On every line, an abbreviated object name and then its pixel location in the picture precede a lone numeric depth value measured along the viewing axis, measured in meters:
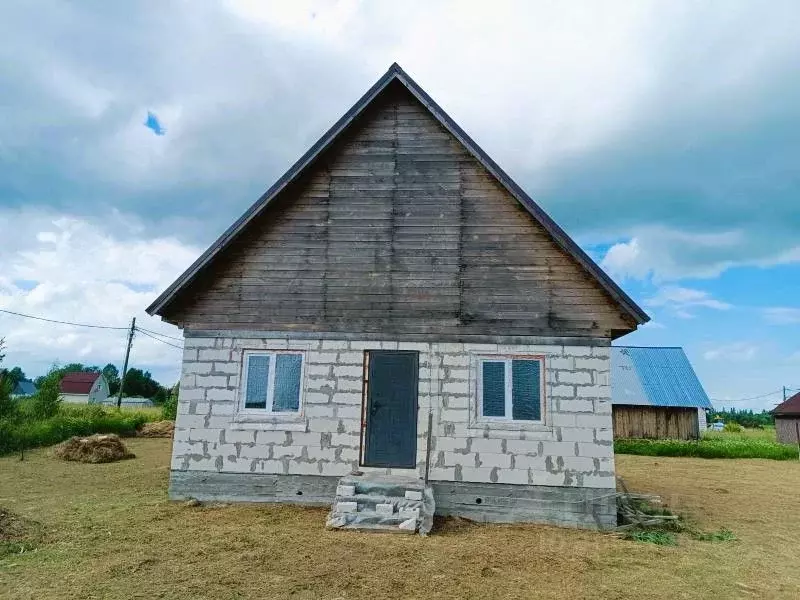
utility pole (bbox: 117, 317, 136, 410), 35.16
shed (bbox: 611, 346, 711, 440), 29.44
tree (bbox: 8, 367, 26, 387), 82.52
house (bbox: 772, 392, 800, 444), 32.72
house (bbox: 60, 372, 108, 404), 65.25
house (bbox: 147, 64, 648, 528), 9.24
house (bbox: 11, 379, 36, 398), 71.89
